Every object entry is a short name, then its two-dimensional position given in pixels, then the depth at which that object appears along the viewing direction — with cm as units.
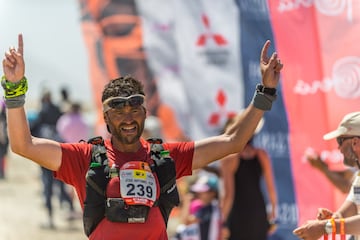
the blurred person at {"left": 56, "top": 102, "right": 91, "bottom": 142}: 2724
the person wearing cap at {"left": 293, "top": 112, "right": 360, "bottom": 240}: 904
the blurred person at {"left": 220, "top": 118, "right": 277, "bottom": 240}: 1531
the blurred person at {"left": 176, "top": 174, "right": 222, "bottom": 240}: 1669
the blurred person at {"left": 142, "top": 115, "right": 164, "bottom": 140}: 3338
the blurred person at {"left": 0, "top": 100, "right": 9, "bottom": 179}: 2592
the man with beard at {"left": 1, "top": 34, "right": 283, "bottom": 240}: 855
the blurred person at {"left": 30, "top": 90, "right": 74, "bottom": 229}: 2463
